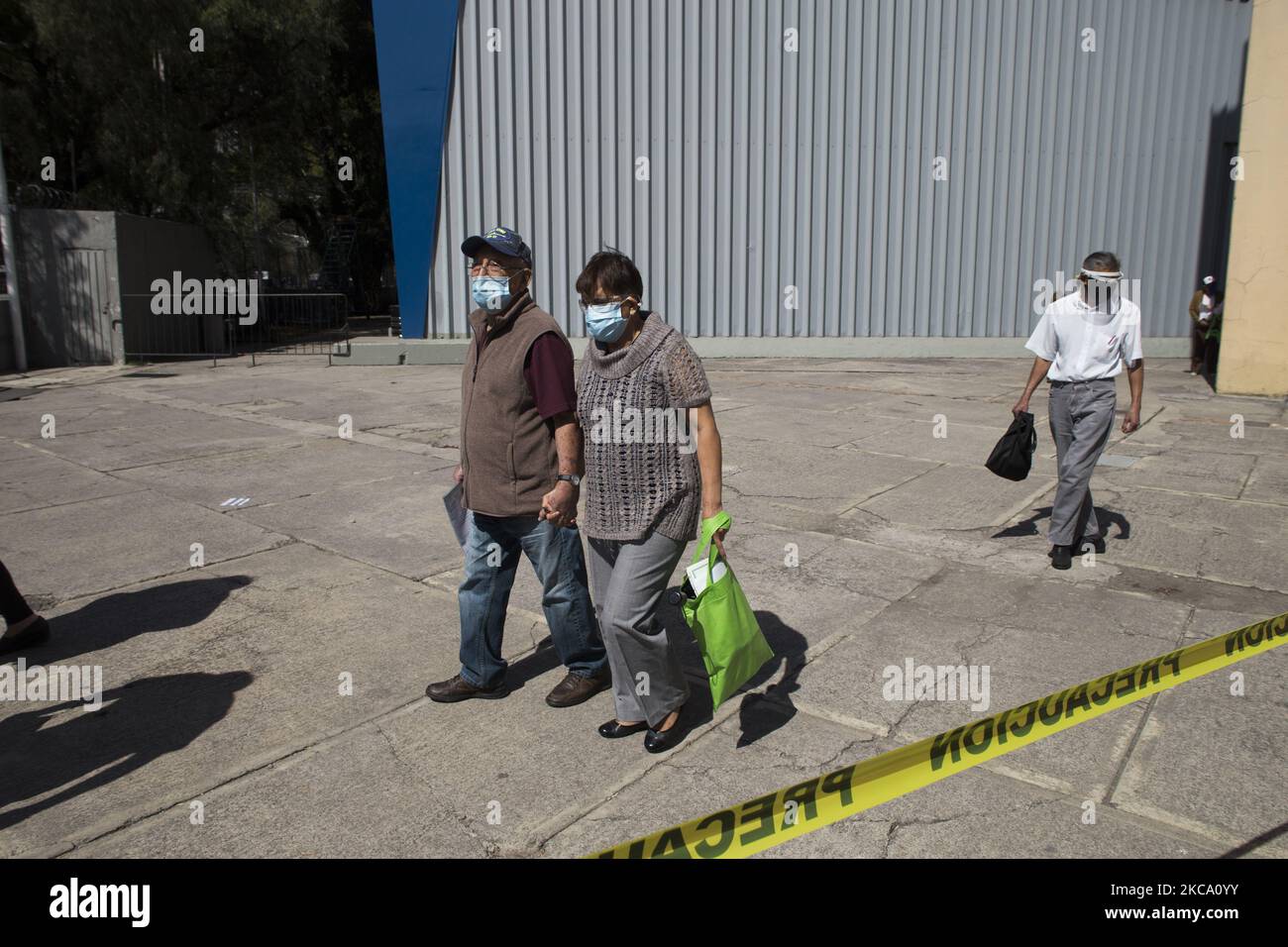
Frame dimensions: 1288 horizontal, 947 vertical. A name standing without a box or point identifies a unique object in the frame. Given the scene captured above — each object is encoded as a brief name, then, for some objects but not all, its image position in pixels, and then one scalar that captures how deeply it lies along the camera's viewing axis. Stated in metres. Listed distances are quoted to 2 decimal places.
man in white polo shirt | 5.94
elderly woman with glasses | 3.63
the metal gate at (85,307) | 16.94
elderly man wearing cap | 3.85
